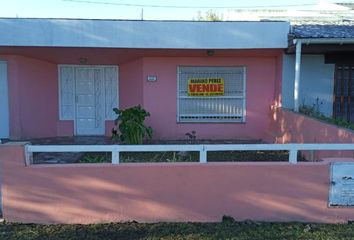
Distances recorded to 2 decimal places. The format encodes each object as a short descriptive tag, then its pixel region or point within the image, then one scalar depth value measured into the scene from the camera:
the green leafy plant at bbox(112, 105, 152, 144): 9.90
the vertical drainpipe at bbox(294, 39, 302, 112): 9.55
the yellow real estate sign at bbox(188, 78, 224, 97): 11.46
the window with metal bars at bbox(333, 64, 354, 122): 11.08
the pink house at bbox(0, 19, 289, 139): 10.21
